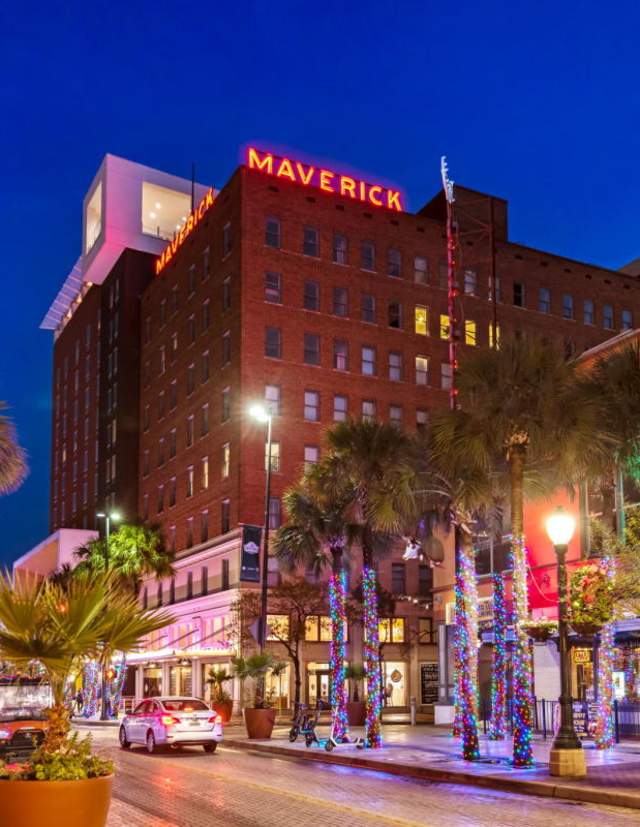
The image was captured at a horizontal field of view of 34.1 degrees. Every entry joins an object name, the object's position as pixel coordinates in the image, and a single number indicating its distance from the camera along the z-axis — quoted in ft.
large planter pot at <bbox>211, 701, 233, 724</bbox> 139.23
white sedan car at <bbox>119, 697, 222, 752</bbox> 91.35
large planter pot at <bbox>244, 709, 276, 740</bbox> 112.78
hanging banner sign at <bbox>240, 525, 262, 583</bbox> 162.81
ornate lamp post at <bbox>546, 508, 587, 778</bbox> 65.31
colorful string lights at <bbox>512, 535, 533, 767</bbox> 71.26
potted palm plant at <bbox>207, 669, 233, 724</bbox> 139.33
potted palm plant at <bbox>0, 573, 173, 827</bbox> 29.43
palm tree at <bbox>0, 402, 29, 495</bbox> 76.48
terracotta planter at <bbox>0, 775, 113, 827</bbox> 29.27
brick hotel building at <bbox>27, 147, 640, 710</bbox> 203.51
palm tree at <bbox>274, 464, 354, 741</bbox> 99.66
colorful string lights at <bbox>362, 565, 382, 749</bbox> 92.94
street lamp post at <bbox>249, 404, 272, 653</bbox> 130.93
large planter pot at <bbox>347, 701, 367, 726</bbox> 125.68
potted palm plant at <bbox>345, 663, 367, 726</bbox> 125.80
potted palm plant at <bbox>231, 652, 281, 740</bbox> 112.88
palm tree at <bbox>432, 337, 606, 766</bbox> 72.64
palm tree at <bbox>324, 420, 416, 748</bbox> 92.73
